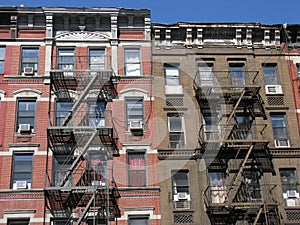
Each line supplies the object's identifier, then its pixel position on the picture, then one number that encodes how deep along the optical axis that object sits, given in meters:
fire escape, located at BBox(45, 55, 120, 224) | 21.38
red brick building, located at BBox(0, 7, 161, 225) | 21.48
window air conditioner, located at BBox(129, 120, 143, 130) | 23.15
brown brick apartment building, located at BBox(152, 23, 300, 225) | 21.92
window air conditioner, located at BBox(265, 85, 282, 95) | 24.64
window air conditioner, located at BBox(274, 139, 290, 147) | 23.52
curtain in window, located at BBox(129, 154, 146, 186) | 22.50
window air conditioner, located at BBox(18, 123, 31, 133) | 22.67
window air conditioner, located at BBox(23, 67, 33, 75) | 23.98
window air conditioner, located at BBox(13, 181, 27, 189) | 21.58
